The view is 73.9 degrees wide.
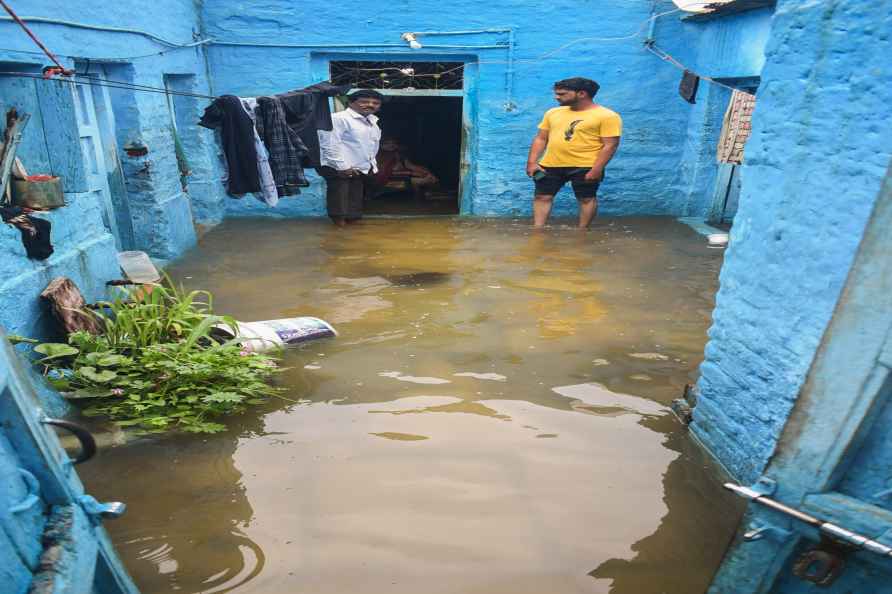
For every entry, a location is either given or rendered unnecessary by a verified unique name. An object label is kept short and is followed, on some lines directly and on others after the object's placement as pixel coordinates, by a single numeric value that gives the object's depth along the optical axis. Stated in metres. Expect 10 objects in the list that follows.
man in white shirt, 7.09
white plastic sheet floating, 3.87
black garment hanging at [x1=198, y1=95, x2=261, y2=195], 5.68
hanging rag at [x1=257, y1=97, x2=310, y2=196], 5.89
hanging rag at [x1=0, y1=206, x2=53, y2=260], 3.39
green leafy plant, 3.13
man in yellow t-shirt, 6.93
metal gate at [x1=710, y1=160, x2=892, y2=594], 1.44
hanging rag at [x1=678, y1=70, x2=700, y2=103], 7.66
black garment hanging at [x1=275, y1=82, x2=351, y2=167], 6.18
